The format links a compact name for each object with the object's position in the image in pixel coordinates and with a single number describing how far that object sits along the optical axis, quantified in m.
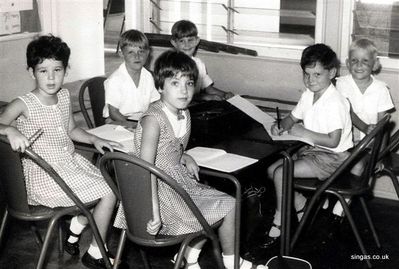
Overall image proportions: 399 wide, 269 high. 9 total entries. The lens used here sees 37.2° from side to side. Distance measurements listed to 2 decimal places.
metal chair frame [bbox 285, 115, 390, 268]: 2.70
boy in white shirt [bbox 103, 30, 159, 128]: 3.42
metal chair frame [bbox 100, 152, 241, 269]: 2.04
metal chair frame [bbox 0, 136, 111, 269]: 2.29
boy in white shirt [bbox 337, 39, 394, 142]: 3.33
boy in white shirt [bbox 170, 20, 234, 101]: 3.80
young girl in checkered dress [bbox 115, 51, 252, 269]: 2.32
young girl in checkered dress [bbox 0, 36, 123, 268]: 2.57
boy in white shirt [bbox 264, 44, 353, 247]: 2.92
